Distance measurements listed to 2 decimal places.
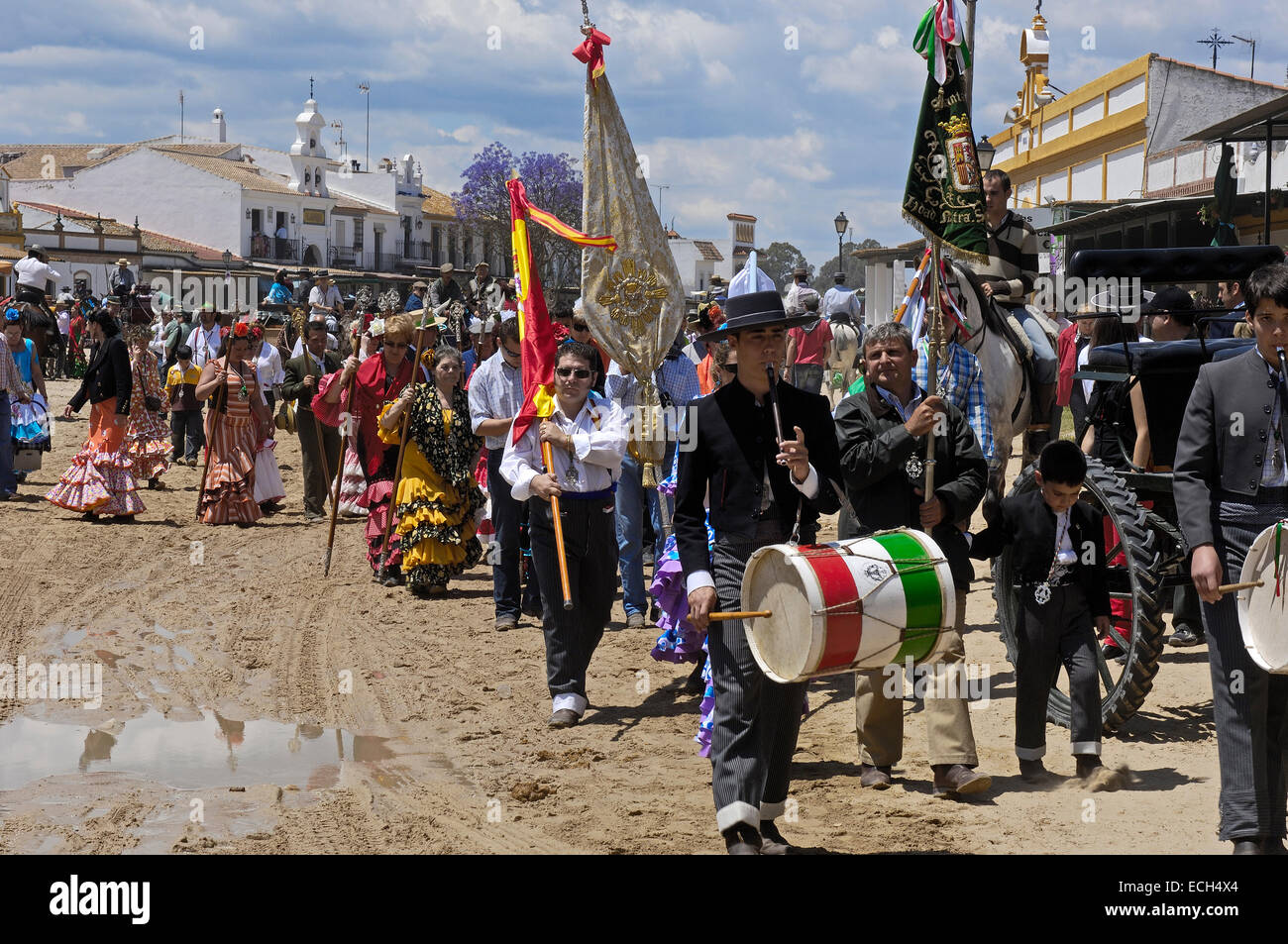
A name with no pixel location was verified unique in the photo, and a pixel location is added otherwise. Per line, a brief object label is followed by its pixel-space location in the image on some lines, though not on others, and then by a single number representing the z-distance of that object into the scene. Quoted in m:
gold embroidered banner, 9.27
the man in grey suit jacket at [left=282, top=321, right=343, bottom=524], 15.52
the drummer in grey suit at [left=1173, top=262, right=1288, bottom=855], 5.40
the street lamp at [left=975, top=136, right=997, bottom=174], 13.36
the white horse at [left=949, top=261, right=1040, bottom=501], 9.15
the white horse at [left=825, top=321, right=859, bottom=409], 22.38
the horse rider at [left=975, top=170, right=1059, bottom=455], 9.87
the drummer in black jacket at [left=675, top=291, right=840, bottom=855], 5.52
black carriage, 7.11
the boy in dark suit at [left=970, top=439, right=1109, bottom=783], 6.67
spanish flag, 8.88
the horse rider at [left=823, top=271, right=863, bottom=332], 22.53
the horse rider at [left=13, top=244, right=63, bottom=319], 24.58
